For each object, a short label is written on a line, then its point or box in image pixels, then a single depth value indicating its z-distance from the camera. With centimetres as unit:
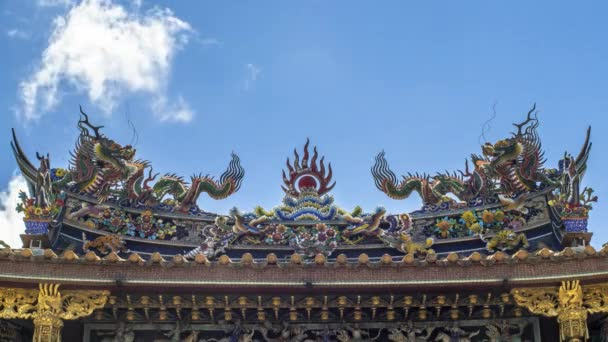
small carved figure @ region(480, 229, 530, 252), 1421
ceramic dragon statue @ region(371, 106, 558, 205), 1495
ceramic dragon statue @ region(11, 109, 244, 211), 1489
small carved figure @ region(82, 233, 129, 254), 1424
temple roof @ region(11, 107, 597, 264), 1428
